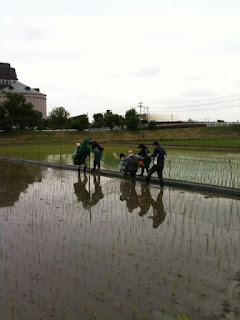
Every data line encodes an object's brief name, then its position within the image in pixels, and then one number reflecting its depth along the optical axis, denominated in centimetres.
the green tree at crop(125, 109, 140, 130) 6438
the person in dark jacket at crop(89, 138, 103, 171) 1509
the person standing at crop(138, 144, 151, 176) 1322
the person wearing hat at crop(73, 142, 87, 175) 1542
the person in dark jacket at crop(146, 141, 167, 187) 1173
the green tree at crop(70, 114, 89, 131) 6278
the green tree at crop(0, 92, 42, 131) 5639
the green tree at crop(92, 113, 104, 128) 8702
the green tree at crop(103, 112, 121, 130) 6519
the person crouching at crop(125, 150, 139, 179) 1317
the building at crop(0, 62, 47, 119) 9483
